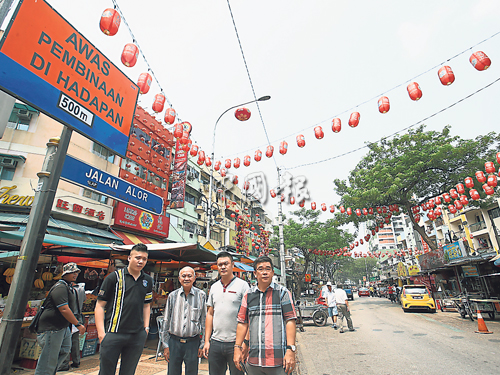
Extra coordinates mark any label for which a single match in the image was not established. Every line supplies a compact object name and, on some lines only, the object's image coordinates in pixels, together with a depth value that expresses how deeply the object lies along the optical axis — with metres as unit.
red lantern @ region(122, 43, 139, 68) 7.25
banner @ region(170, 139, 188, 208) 18.81
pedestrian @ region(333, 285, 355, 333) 10.33
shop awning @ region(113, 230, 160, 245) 14.49
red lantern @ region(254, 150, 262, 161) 14.41
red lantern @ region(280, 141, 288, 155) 12.98
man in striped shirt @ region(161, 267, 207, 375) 3.61
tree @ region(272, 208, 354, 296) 33.66
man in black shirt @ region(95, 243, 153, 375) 2.90
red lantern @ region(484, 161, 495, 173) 13.91
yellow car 15.95
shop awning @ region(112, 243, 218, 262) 6.90
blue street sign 3.32
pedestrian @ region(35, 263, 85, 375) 3.65
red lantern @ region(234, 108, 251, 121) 10.46
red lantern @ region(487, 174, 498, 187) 14.21
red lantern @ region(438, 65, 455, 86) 7.97
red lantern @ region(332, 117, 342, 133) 10.68
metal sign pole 2.43
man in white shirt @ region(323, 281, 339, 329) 10.84
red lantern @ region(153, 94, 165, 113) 10.35
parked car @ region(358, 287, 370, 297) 46.12
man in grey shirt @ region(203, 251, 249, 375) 3.37
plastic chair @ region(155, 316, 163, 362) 6.18
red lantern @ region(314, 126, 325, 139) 11.13
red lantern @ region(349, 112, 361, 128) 10.20
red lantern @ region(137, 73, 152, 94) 8.88
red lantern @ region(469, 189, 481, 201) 16.53
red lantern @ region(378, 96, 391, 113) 9.34
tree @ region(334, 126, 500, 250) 18.26
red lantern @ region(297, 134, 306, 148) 12.12
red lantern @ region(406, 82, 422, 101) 8.59
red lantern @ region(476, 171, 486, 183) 15.27
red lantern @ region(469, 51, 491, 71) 7.37
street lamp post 15.59
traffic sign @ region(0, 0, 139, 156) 2.72
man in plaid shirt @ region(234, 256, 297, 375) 2.74
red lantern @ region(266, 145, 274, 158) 13.84
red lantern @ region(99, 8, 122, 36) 5.94
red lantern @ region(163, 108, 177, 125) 11.82
